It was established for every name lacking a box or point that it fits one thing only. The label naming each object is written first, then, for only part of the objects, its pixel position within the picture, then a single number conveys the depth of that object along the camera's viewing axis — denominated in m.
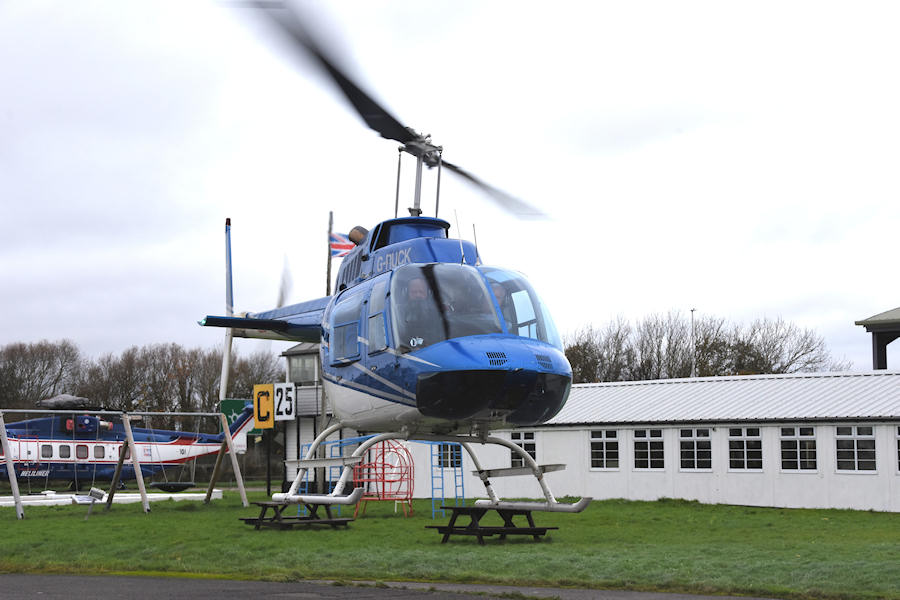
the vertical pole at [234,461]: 24.08
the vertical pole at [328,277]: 49.01
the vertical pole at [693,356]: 60.95
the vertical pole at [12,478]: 20.94
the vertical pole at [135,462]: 22.18
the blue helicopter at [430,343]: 12.30
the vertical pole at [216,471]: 25.17
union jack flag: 33.16
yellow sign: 28.42
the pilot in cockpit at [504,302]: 12.96
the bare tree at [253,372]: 75.31
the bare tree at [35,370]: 69.94
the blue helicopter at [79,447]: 34.59
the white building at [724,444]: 25.23
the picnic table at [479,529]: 15.80
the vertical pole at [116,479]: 22.56
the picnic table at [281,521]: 18.11
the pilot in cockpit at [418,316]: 12.71
